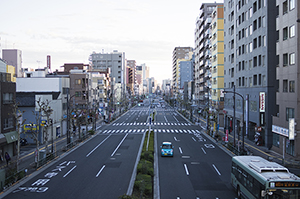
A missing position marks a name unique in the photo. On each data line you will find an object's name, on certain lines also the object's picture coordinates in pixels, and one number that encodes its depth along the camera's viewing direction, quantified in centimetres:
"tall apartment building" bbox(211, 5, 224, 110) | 7000
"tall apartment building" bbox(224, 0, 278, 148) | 3812
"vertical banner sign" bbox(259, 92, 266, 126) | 3797
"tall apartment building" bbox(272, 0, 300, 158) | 2970
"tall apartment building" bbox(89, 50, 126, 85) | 16575
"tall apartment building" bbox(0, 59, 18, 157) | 3048
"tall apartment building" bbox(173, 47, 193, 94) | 19450
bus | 1254
